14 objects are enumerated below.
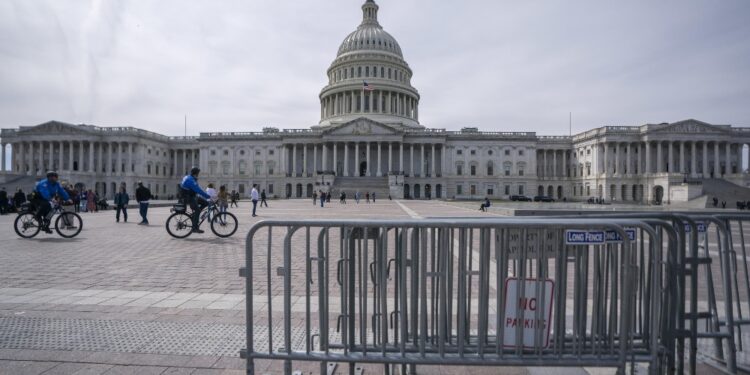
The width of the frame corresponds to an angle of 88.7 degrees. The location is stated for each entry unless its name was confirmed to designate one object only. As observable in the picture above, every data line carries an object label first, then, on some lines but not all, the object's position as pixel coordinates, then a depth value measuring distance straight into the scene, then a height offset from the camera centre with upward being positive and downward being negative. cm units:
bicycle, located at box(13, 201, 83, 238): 1239 -109
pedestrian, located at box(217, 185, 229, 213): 1702 -45
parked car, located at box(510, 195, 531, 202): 6669 -168
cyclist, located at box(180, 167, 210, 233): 1232 -19
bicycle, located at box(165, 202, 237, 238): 1270 -122
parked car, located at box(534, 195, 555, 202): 6744 -172
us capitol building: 7348 +731
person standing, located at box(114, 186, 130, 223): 1864 -69
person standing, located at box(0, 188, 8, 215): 2514 -102
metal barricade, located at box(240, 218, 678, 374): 327 -97
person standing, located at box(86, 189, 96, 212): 2636 -91
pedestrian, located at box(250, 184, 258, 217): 2388 -55
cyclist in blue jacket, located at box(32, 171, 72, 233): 1223 -24
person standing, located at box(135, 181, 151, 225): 1749 -51
